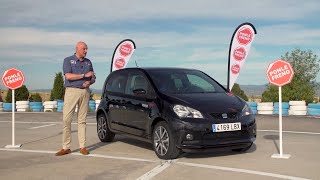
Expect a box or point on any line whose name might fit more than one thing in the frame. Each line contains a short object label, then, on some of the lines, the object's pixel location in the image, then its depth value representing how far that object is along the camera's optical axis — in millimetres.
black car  7945
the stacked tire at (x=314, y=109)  18703
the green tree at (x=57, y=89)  37625
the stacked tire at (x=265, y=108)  20609
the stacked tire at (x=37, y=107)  27086
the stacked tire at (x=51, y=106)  26656
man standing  8766
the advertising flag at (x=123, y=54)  23016
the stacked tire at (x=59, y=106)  25514
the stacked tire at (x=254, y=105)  20938
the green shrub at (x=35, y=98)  38275
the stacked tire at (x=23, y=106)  27922
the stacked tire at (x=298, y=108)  19406
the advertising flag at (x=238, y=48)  19172
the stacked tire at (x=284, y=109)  20281
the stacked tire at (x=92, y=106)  24603
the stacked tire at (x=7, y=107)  28417
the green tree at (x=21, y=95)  39219
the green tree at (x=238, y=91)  34406
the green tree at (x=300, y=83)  32031
